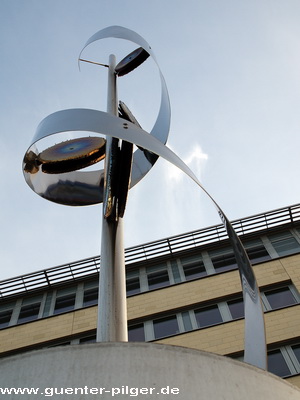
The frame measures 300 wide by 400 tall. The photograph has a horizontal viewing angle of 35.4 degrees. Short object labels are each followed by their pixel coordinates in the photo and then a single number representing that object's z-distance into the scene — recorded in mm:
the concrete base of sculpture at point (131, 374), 6180
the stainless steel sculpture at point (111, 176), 9445
